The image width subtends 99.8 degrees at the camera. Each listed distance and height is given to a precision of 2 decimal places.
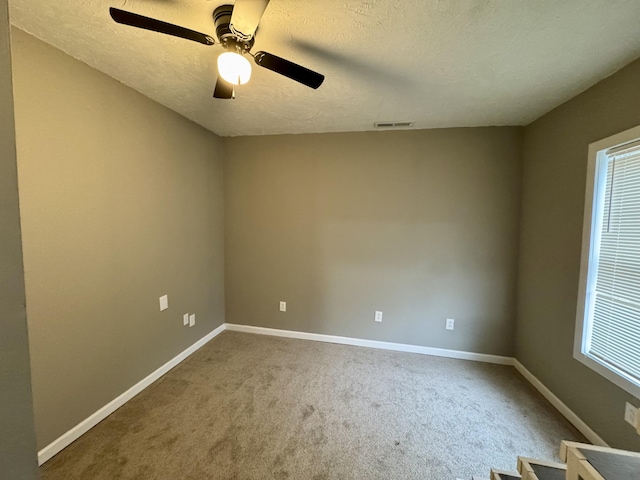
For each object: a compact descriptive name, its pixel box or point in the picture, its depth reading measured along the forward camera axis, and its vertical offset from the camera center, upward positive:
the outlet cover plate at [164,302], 2.48 -0.75
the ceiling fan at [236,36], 1.11 +0.85
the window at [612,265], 1.63 -0.24
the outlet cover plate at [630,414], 1.56 -1.09
